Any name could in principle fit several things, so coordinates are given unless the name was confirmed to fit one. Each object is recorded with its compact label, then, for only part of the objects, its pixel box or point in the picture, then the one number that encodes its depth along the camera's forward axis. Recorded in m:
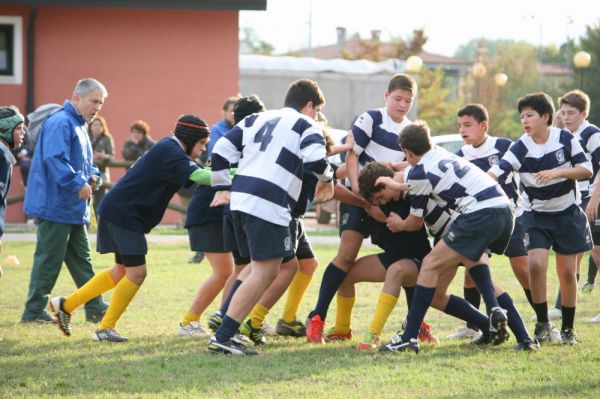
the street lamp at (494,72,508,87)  88.22
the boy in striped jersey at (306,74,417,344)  15.87
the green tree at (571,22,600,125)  68.69
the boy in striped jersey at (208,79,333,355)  14.11
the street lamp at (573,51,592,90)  57.62
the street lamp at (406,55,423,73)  66.31
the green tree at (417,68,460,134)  97.37
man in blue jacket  17.20
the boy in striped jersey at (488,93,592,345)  15.64
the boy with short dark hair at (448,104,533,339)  16.64
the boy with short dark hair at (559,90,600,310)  17.17
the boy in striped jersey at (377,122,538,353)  14.26
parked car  41.41
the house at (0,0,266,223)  41.53
